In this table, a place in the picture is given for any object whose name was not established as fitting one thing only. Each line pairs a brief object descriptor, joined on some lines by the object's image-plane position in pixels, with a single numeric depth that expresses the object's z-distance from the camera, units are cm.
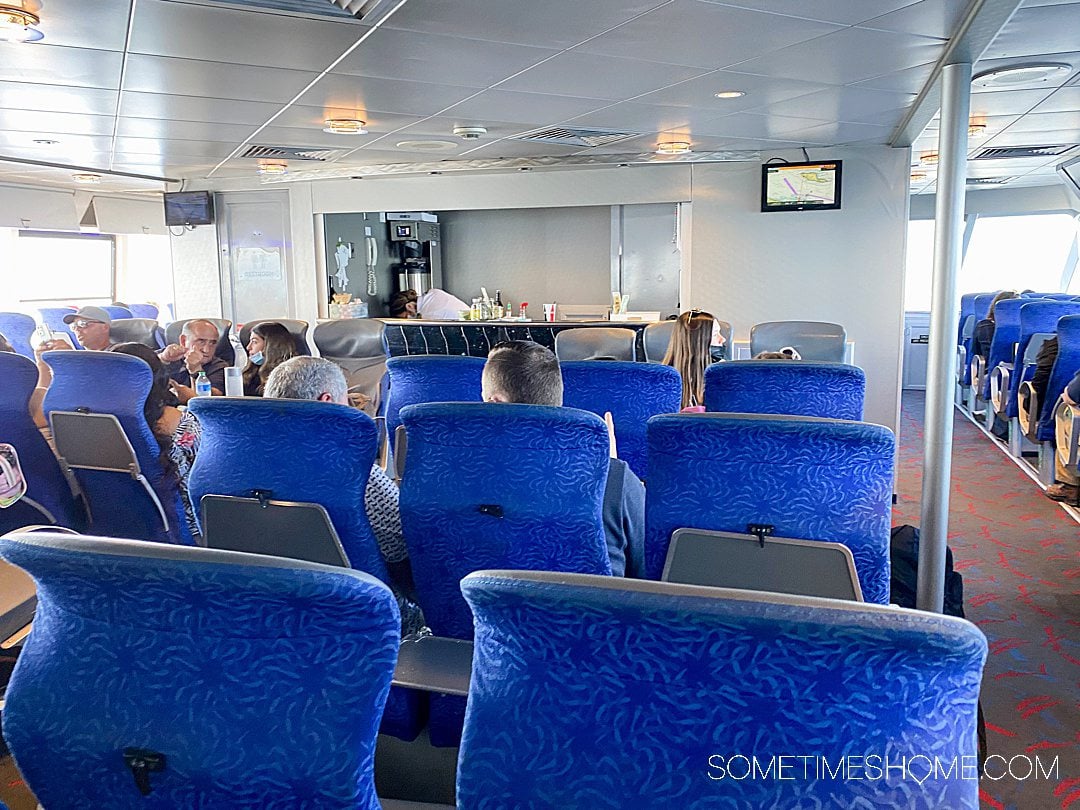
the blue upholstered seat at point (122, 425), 341
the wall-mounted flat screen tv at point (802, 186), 704
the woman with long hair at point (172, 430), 350
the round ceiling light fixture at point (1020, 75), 425
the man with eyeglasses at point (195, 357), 547
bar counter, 836
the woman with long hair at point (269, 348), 479
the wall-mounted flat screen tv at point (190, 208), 957
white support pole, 328
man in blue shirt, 227
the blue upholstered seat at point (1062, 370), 542
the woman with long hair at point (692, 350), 415
